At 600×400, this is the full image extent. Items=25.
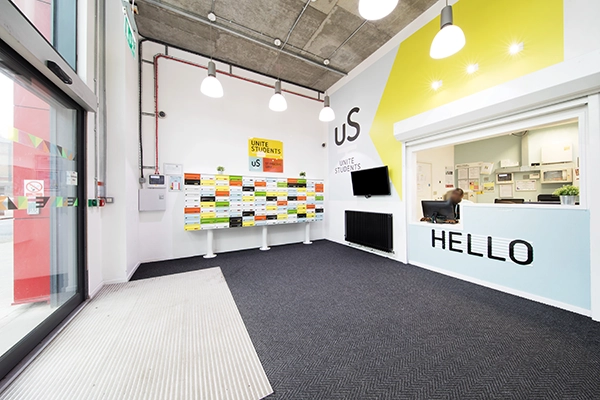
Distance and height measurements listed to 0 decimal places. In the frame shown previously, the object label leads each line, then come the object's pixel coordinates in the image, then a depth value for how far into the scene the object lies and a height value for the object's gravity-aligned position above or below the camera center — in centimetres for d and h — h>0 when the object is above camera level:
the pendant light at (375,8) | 148 +144
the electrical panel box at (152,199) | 332 +4
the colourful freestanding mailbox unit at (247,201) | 356 -1
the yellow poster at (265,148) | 423 +112
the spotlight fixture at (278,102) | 311 +152
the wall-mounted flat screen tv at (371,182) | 350 +33
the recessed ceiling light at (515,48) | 212 +160
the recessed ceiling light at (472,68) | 244 +159
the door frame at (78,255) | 125 -55
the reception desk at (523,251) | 189 -59
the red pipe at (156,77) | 346 +212
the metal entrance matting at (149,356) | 111 -104
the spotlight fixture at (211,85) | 269 +156
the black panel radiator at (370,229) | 346 -57
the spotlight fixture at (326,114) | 349 +150
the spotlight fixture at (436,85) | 277 +159
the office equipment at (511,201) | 345 -5
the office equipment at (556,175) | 388 +46
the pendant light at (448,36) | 185 +151
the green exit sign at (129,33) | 211 +188
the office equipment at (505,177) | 453 +48
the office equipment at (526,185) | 430 +28
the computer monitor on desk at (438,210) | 295 -17
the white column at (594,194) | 175 +3
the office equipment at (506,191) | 451 +17
